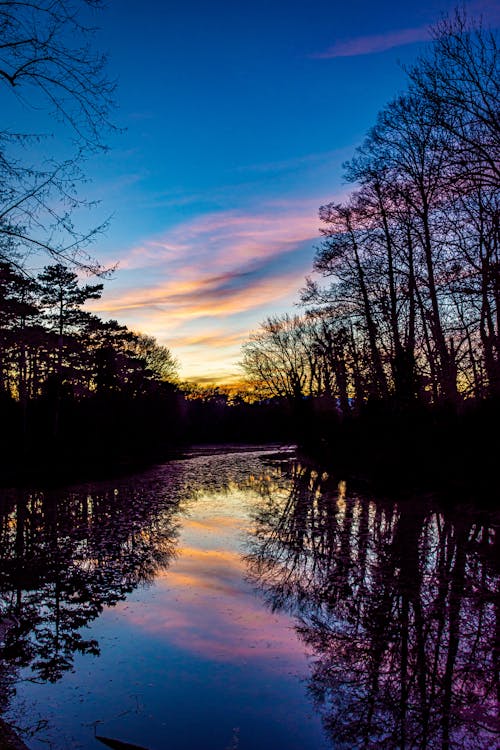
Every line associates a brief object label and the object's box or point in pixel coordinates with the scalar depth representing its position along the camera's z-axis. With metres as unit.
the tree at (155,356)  57.66
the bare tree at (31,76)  5.13
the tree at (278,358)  59.00
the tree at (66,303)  34.31
